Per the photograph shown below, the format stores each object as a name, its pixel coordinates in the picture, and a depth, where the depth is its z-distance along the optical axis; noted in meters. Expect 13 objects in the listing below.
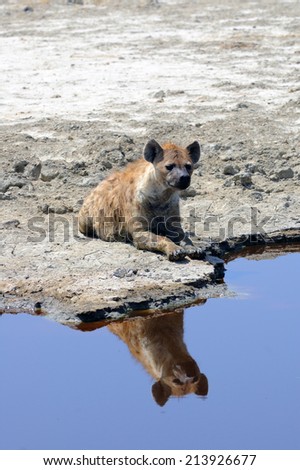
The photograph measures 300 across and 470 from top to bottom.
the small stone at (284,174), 18.20
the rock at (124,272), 14.41
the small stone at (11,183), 17.70
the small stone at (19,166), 18.45
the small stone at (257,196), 17.46
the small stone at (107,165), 18.64
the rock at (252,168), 18.41
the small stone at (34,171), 18.33
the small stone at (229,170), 18.36
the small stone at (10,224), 16.33
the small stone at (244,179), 17.94
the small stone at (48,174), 18.25
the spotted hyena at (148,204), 15.12
